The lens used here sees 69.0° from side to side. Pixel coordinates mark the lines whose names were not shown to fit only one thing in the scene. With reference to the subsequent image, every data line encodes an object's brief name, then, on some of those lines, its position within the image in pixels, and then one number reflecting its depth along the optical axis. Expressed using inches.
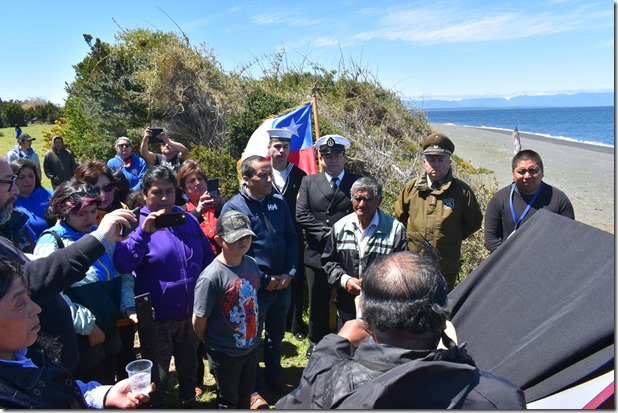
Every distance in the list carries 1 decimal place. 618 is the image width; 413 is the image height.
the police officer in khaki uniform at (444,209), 175.3
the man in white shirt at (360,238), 149.3
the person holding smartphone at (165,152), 259.4
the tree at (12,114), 1466.5
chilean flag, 265.0
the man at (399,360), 55.0
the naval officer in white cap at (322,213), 192.4
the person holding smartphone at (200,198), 174.7
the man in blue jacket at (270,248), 161.6
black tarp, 66.1
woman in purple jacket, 133.5
